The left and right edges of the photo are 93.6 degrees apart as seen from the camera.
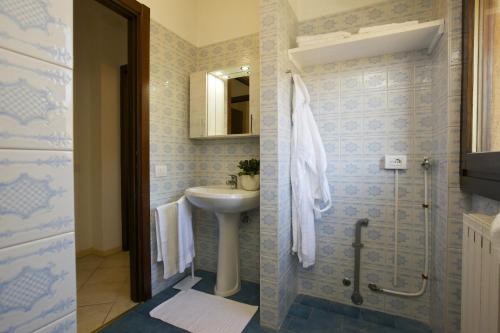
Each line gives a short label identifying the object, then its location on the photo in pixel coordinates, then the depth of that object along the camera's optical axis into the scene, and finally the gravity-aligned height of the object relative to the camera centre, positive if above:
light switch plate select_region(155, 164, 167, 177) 1.79 -0.06
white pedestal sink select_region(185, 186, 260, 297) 1.80 -0.70
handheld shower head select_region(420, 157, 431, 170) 1.44 -0.01
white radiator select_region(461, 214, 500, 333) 0.72 -0.39
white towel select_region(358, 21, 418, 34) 1.31 +0.78
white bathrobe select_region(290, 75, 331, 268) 1.55 -0.06
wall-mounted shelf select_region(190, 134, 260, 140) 1.89 +0.21
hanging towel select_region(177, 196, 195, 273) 1.82 -0.57
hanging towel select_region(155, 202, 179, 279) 1.71 -0.57
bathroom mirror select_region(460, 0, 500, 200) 0.92 +0.28
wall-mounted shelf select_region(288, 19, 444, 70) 1.27 +0.72
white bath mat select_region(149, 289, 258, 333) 1.46 -1.02
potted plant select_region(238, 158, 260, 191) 1.78 -0.10
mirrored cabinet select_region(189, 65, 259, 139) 1.91 +0.50
